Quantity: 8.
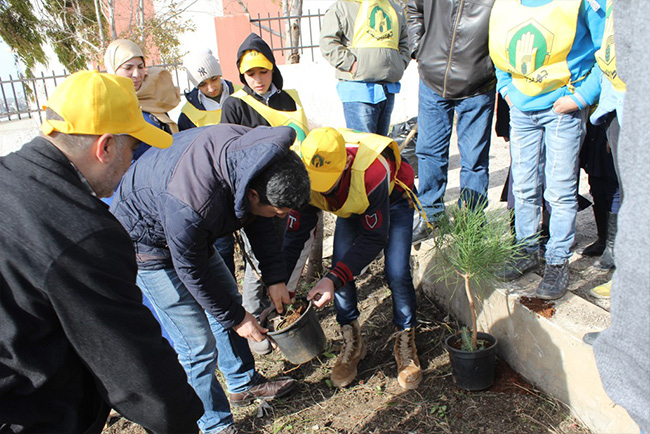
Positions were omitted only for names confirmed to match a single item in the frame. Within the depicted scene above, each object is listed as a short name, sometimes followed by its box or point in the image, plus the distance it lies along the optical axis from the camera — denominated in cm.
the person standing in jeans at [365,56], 419
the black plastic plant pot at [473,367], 260
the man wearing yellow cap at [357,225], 241
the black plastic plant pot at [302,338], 254
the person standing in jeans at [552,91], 256
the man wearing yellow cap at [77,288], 121
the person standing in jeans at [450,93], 317
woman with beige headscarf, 333
